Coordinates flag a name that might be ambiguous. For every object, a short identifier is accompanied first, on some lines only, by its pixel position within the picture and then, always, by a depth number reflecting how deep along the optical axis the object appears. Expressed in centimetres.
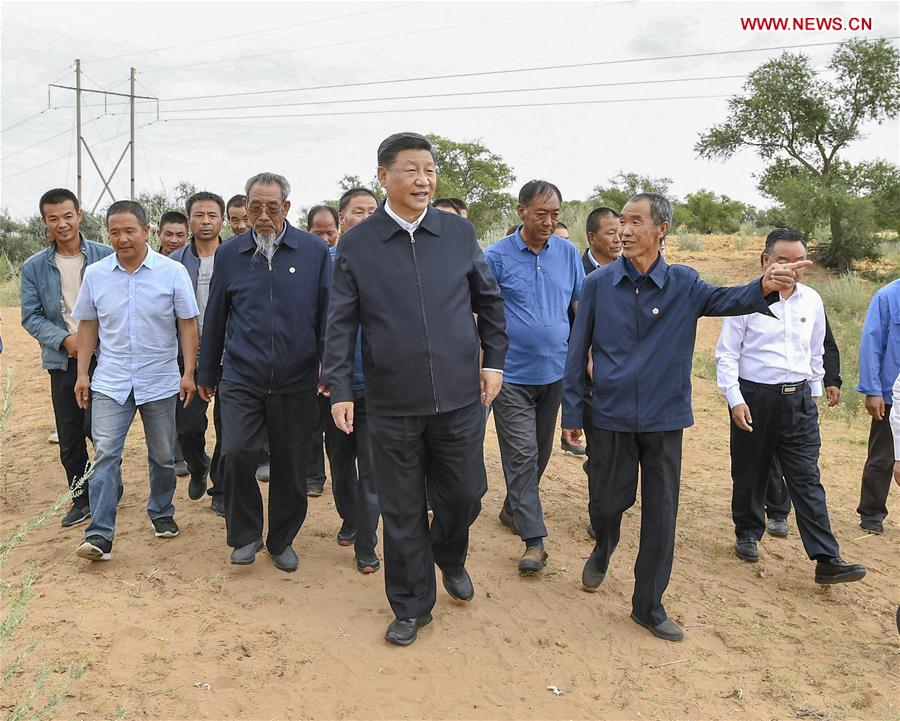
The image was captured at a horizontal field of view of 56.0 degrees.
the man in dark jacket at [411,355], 425
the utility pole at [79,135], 3309
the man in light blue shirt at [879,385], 649
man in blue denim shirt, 593
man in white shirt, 538
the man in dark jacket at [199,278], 657
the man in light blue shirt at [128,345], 531
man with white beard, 505
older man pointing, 452
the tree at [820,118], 2102
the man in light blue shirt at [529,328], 557
